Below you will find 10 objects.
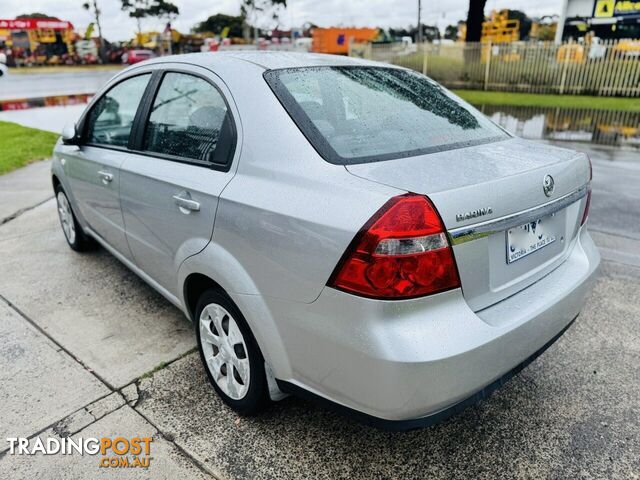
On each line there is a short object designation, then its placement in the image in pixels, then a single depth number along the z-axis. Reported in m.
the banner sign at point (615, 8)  24.59
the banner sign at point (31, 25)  51.84
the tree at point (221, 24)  79.75
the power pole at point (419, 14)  38.72
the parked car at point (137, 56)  41.97
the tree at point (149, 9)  60.62
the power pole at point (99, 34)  51.34
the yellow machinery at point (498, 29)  38.61
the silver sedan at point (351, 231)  1.73
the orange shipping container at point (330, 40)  40.05
